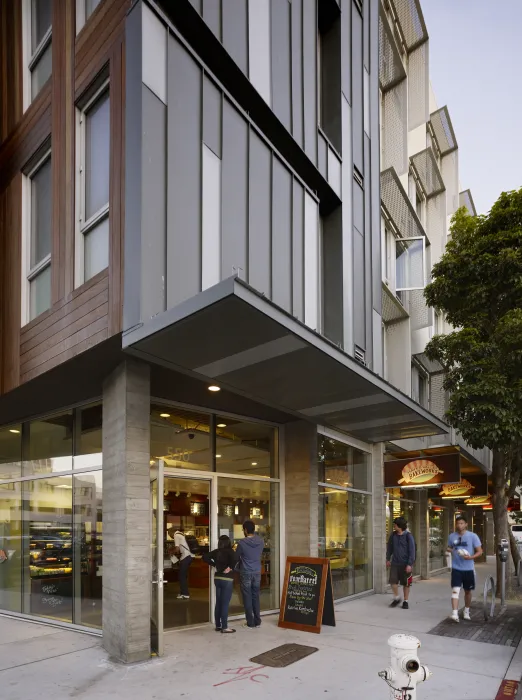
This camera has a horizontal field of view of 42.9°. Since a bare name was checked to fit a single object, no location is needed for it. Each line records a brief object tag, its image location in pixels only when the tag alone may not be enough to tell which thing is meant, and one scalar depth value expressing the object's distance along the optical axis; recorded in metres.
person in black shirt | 10.23
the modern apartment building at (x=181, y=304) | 8.18
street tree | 14.80
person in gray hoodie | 10.52
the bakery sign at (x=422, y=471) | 14.77
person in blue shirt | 12.10
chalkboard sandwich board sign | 10.56
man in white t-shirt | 10.94
